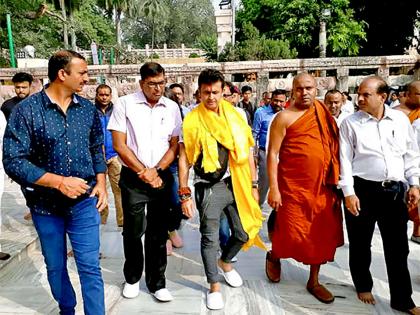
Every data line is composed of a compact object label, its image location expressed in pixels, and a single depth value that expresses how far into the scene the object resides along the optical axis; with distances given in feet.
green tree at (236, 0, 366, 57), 53.93
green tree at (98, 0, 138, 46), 86.43
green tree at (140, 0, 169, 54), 140.56
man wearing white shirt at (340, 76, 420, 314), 8.76
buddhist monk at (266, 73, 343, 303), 9.39
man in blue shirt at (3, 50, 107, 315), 7.13
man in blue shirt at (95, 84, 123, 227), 13.39
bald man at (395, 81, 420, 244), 10.99
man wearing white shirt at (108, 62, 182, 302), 9.10
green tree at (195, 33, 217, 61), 66.83
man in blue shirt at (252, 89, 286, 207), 14.56
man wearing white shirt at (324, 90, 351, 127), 13.03
